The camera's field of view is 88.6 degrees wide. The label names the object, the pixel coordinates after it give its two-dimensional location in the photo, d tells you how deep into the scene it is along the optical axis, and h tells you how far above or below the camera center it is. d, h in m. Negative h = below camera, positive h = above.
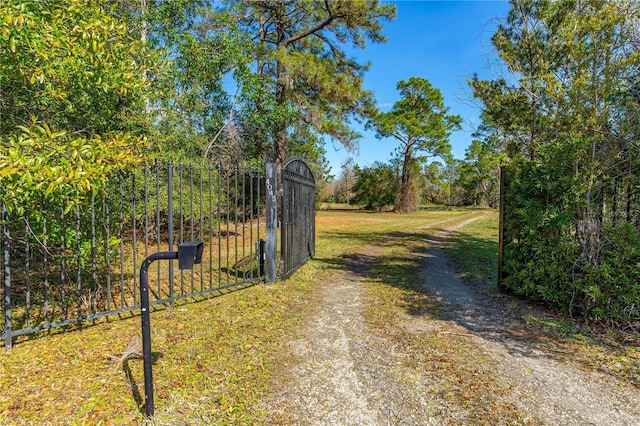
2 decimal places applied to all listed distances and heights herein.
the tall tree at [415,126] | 31.73 +7.41
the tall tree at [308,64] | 11.82 +5.34
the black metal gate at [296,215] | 5.81 -0.27
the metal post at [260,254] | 5.80 -0.94
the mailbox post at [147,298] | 2.23 -0.67
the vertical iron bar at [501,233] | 5.21 -0.50
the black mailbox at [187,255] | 2.35 -0.39
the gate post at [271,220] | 5.39 -0.32
